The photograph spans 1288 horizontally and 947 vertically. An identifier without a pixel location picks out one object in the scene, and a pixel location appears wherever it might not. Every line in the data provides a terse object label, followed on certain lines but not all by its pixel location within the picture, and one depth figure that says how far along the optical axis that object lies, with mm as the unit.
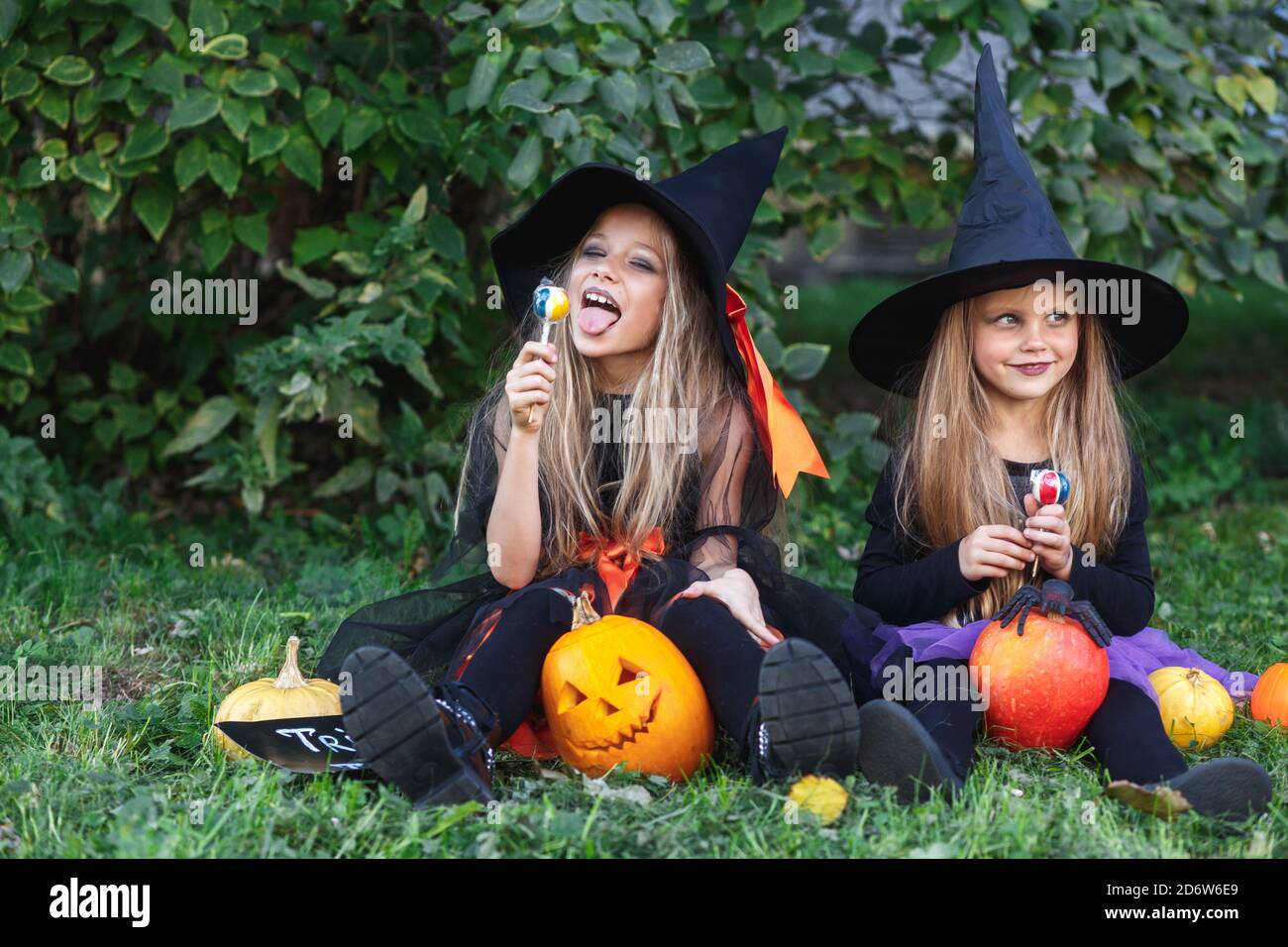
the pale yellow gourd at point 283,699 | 2836
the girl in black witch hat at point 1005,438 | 3012
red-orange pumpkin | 2729
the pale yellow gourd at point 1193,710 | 2918
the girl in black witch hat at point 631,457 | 2928
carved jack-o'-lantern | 2662
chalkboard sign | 2578
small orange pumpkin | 3031
